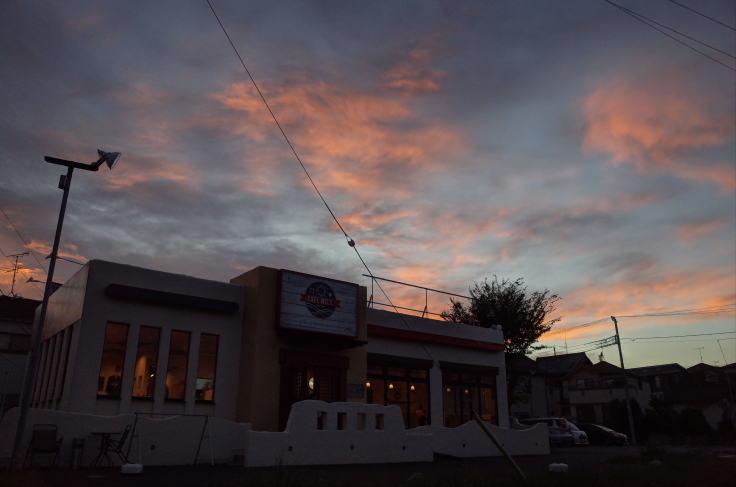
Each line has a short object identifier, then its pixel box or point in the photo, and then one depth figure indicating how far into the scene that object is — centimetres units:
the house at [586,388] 5747
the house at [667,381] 6438
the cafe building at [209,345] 1734
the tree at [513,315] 4456
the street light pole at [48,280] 1232
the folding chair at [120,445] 1395
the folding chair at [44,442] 1330
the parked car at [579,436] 3316
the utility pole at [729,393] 5257
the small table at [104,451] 1405
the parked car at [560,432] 3300
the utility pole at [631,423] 4243
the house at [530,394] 5753
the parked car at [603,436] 3691
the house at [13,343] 2791
